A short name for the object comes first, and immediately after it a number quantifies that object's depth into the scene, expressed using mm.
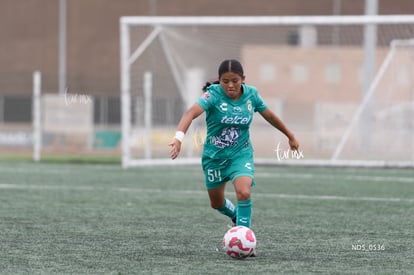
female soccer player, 15727
